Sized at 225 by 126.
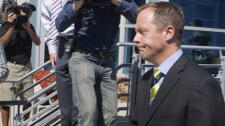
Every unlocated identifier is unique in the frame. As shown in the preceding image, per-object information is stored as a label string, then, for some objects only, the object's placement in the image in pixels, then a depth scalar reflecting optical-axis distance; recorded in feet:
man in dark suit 8.05
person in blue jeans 14.61
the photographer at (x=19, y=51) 22.02
